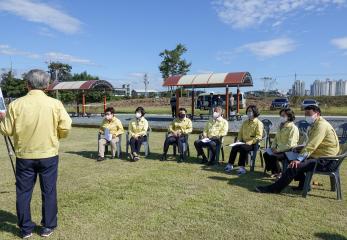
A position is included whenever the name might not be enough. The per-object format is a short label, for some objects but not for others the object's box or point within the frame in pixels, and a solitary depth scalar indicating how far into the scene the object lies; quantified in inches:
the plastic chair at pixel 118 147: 365.0
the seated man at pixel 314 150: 219.1
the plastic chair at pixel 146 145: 361.6
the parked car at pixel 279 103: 1473.5
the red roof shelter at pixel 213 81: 747.4
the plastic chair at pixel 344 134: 300.6
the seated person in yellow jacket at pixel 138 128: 356.5
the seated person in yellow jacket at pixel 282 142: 269.3
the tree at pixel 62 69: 2738.7
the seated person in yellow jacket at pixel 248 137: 297.6
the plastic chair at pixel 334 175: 217.5
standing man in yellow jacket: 153.5
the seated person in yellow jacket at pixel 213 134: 325.1
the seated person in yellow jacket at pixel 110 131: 355.9
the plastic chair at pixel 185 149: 347.9
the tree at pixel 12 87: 2116.1
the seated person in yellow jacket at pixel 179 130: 348.8
